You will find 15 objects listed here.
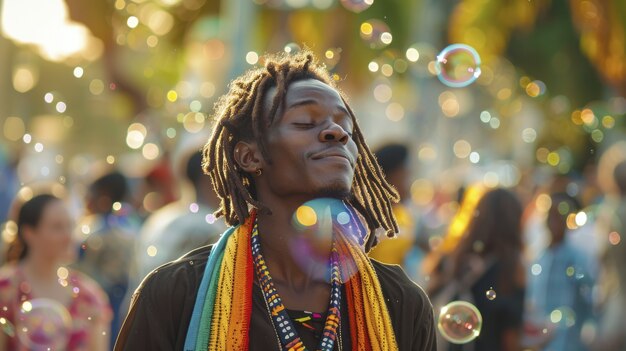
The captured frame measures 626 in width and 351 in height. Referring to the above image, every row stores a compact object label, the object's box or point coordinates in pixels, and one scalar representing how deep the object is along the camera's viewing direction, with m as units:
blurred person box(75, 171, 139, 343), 7.43
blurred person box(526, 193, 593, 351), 7.63
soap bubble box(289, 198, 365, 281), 3.49
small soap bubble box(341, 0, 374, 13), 6.11
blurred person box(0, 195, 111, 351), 5.63
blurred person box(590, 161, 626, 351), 7.54
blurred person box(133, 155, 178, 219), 9.68
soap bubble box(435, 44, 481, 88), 6.14
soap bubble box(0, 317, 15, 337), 5.61
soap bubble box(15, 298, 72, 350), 5.50
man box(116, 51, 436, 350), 3.39
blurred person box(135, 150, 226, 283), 6.26
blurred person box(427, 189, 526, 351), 6.44
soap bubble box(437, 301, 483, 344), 5.00
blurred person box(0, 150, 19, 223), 10.41
